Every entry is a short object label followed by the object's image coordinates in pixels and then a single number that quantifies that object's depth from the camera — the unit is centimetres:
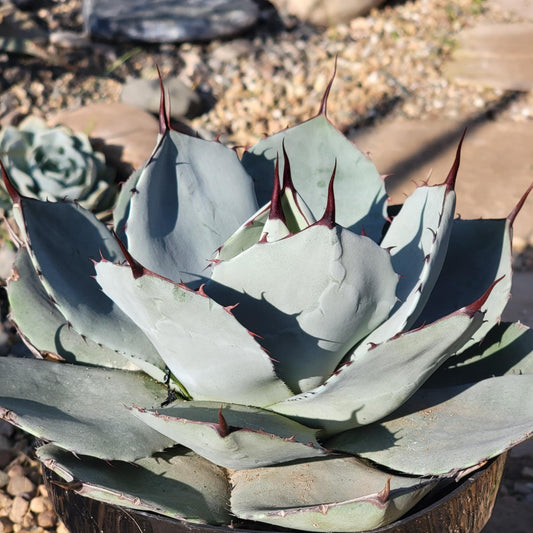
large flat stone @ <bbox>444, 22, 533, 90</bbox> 407
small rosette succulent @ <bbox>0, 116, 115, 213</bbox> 276
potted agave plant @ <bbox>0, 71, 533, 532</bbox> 92
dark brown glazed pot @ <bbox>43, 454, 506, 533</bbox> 97
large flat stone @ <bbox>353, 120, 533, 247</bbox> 329
